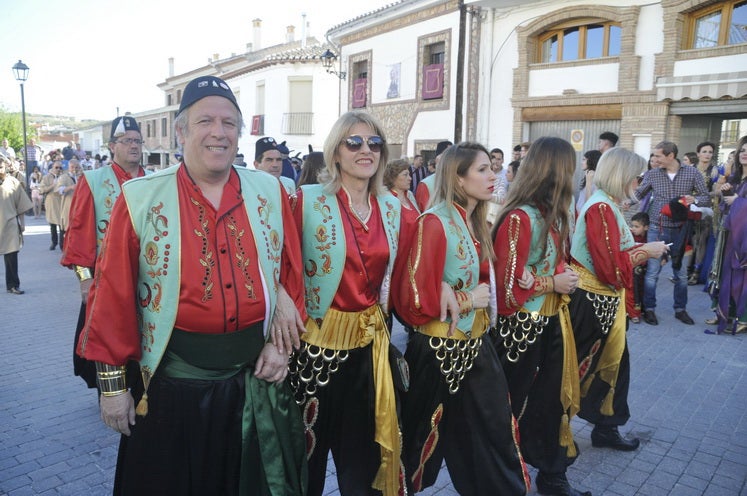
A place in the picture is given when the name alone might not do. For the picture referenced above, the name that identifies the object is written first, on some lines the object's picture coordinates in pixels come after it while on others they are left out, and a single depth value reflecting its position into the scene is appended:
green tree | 46.09
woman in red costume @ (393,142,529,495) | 2.85
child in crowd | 7.51
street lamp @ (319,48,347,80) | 19.29
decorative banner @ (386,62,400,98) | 18.89
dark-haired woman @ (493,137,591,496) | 3.21
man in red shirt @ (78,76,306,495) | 2.17
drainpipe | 15.62
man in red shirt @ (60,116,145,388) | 3.88
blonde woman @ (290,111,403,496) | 2.78
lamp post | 18.17
